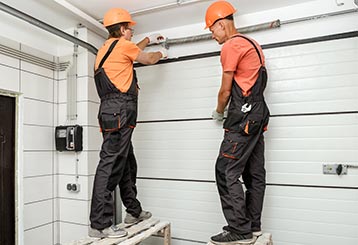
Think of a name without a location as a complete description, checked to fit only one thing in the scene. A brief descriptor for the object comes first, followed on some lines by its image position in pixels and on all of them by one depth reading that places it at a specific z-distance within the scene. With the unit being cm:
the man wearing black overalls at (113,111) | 218
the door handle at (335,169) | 247
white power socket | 302
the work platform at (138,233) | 212
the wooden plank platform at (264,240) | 209
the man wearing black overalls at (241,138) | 206
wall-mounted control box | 297
